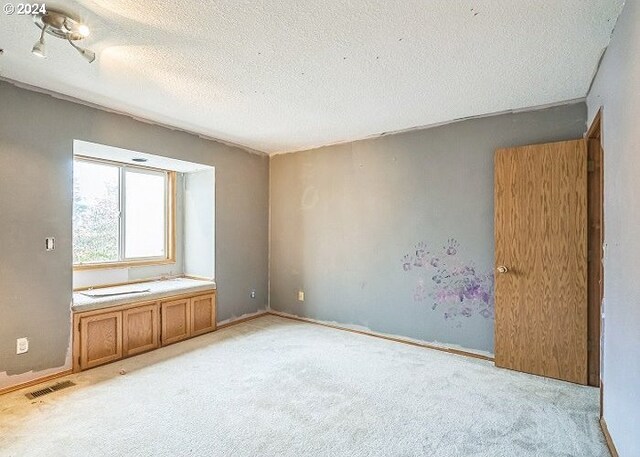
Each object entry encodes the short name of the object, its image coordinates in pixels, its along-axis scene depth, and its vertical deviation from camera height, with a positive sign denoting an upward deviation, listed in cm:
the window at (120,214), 360 +14
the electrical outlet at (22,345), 266 -94
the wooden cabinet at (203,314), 395 -104
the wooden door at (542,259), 274 -28
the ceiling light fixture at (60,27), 178 +108
